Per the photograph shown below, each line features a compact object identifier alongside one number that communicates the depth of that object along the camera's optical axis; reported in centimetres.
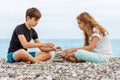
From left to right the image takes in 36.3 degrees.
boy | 382
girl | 381
